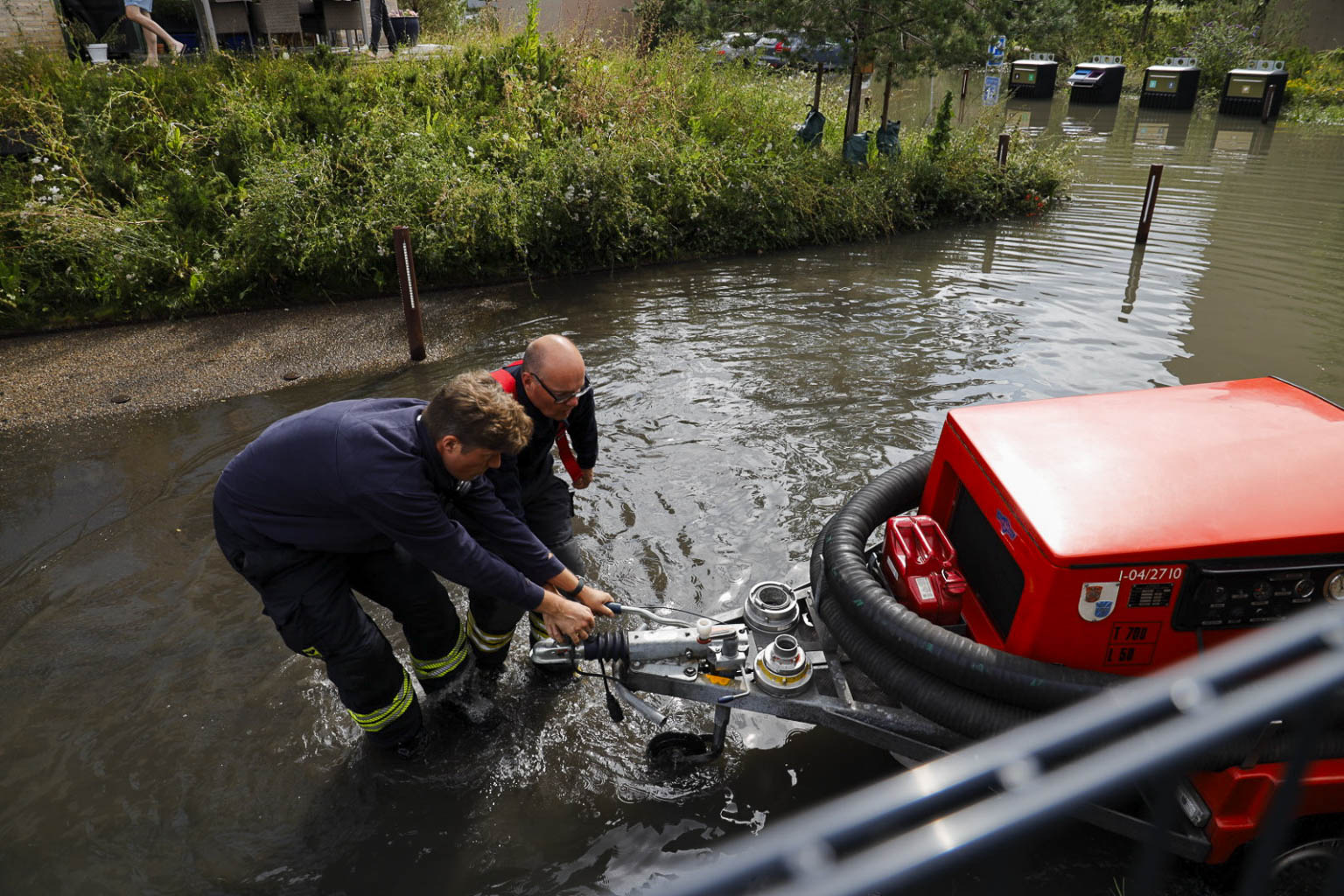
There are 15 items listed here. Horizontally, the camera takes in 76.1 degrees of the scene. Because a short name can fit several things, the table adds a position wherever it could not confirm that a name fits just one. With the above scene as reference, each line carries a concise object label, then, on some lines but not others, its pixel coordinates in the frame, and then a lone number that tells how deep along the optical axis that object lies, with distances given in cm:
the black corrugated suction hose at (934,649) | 289
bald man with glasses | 367
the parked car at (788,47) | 1302
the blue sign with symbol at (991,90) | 1716
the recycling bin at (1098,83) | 2478
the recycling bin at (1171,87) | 2377
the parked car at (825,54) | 1270
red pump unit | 284
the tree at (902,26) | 1182
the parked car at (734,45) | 1324
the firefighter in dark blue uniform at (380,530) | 298
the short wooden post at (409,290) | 756
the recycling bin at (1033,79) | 2612
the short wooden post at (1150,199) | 1067
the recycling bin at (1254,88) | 2198
